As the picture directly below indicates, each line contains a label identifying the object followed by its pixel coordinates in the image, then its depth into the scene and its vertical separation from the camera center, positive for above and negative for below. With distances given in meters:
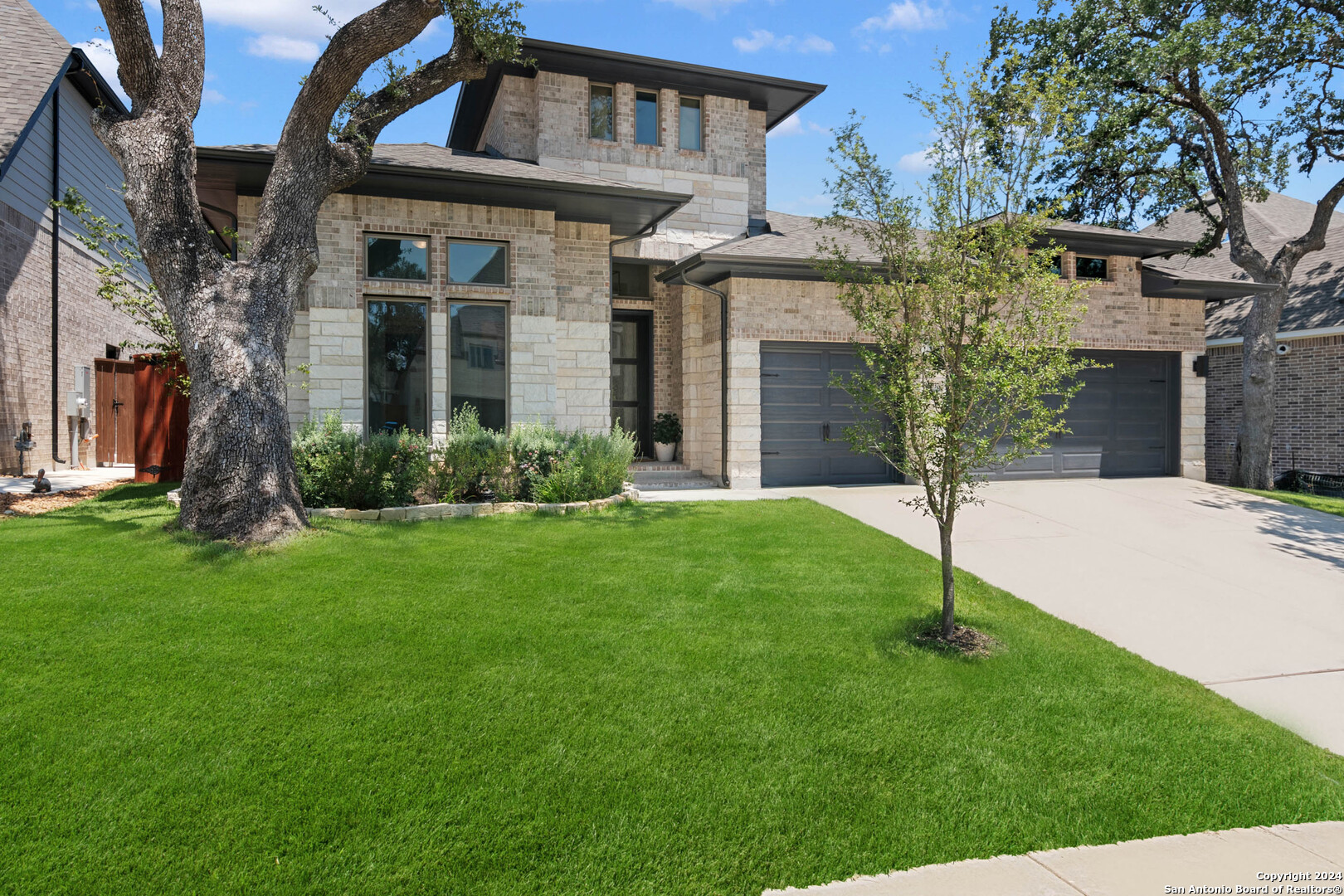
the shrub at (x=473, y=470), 8.70 -0.47
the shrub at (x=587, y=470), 8.86 -0.49
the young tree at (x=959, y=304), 4.43 +0.79
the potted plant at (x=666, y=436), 13.37 -0.11
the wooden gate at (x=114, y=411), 14.90 +0.39
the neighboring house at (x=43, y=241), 11.71 +3.28
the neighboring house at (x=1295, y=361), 14.45 +1.45
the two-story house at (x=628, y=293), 10.17 +2.16
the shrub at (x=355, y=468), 8.11 -0.43
